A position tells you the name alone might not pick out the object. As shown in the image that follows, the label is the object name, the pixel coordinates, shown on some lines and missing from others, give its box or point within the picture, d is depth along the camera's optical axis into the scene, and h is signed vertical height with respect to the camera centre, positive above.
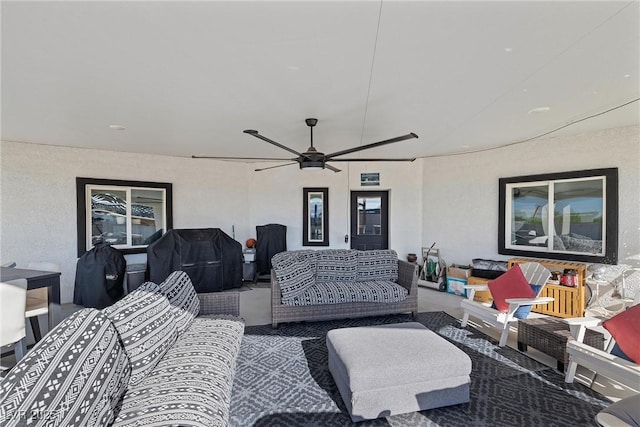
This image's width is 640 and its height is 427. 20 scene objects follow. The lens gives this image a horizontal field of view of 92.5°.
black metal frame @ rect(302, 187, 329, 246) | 7.09 -0.18
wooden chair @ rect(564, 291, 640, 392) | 2.19 -1.17
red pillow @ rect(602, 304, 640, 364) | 2.31 -0.96
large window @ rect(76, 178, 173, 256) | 5.38 -0.09
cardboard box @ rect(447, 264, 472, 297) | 5.50 -1.29
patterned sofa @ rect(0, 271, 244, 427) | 1.27 -0.88
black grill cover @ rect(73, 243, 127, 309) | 4.78 -1.10
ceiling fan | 3.67 +0.60
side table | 2.82 -1.24
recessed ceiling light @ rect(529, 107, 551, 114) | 3.48 +1.14
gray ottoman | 2.17 -1.22
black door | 7.10 -0.25
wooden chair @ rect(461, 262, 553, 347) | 3.42 -1.20
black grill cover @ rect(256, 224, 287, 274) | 6.73 -0.82
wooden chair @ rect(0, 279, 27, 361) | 2.52 -0.87
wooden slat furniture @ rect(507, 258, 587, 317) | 4.29 -1.27
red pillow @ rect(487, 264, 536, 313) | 3.67 -0.98
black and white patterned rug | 2.21 -1.52
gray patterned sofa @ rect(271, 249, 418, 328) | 4.01 -1.08
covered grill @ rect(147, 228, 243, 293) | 5.34 -0.91
